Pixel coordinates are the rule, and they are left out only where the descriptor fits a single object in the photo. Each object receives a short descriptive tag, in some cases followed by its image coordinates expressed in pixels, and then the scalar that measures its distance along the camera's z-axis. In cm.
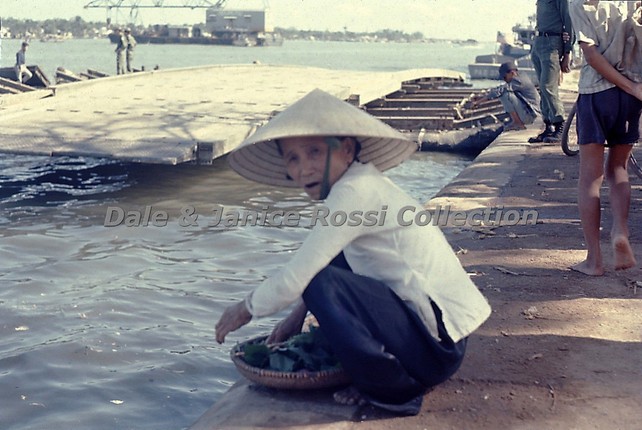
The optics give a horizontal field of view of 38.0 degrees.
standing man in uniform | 1068
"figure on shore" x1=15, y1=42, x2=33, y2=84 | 2459
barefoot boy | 508
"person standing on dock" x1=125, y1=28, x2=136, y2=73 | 3117
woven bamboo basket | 376
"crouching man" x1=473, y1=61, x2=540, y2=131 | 1342
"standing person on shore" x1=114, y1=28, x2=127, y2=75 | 3102
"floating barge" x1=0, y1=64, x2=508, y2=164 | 1133
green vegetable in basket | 384
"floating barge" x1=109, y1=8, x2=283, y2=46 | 15550
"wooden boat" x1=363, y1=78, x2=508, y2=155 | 1686
